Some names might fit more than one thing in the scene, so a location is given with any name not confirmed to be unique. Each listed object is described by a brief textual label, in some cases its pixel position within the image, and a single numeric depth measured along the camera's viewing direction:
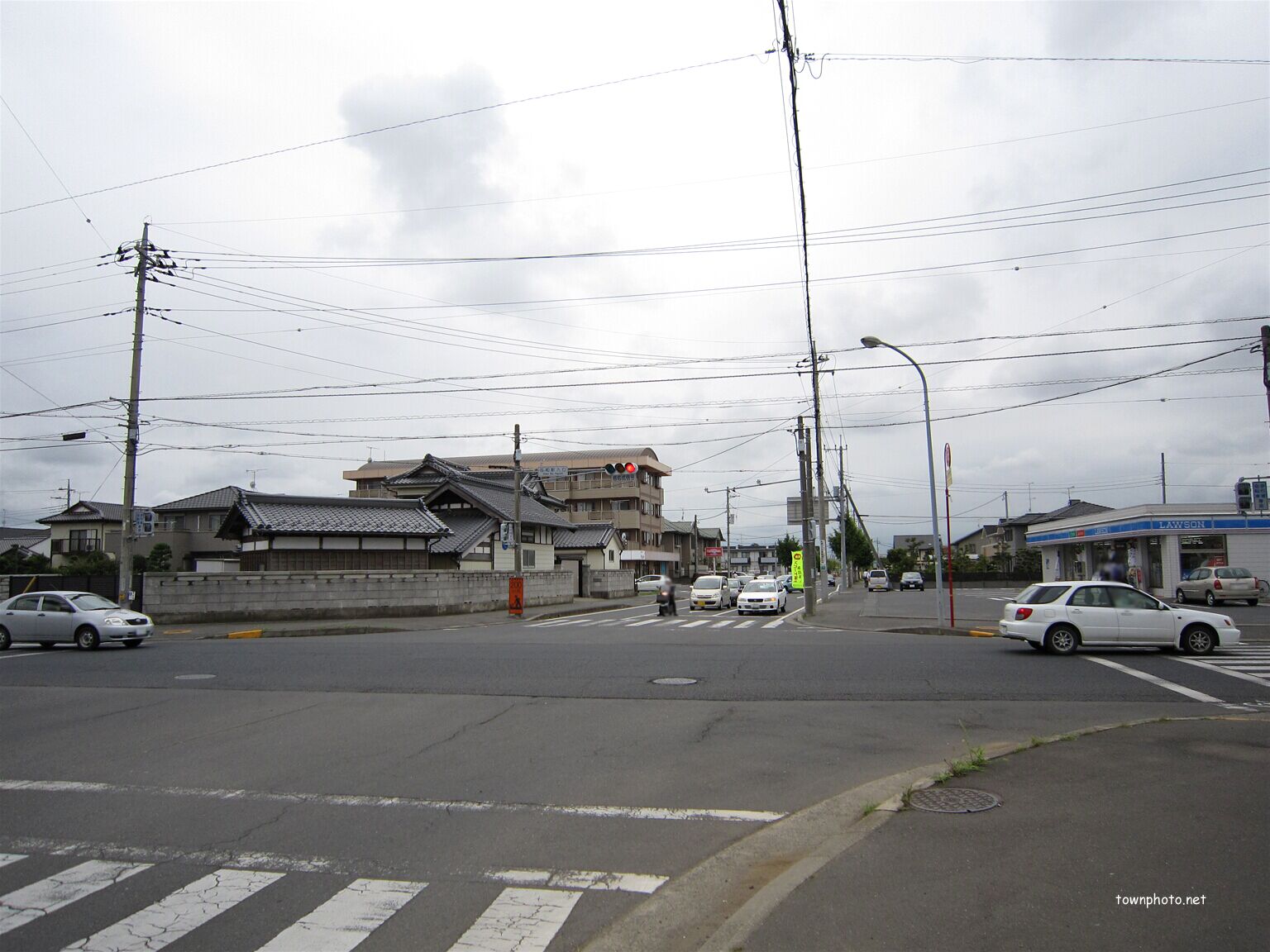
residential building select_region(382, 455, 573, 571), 42.97
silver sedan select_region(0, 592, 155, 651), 20.48
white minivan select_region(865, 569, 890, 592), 60.53
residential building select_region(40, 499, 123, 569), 52.94
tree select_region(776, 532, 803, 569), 103.87
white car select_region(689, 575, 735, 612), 39.53
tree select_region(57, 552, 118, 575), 42.78
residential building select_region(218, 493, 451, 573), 33.19
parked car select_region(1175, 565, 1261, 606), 30.61
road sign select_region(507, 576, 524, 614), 32.16
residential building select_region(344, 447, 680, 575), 76.81
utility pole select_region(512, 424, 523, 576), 30.96
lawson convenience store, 37.25
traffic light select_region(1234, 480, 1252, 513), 24.20
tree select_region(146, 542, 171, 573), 49.16
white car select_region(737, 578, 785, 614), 34.62
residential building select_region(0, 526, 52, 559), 59.41
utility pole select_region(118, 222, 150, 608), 25.28
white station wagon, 16.09
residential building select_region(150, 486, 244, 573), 54.16
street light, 22.98
